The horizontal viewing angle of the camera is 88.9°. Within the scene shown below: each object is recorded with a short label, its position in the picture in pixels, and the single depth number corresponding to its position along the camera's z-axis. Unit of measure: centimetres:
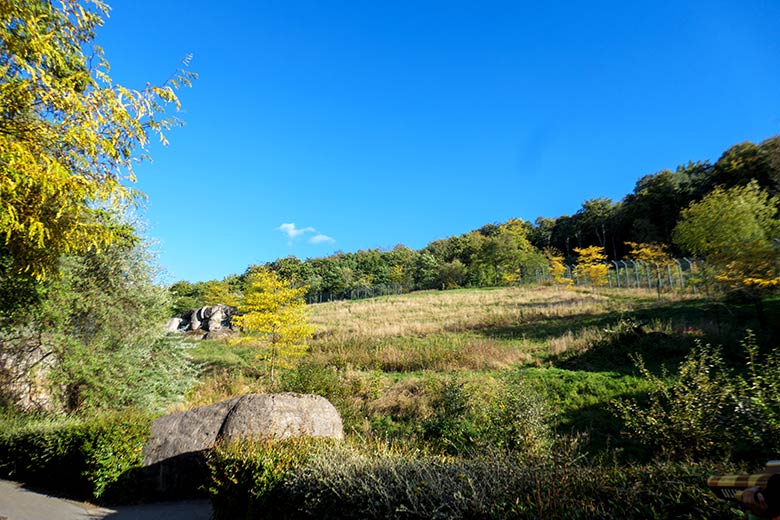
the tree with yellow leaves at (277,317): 1814
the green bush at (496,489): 306
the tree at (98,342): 1055
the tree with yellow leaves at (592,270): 3992
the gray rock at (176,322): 3332
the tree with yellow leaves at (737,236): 1573
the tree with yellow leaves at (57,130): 462
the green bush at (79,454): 729
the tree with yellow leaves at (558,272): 4541
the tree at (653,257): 3456
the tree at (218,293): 5288
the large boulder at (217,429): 746
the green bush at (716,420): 572
